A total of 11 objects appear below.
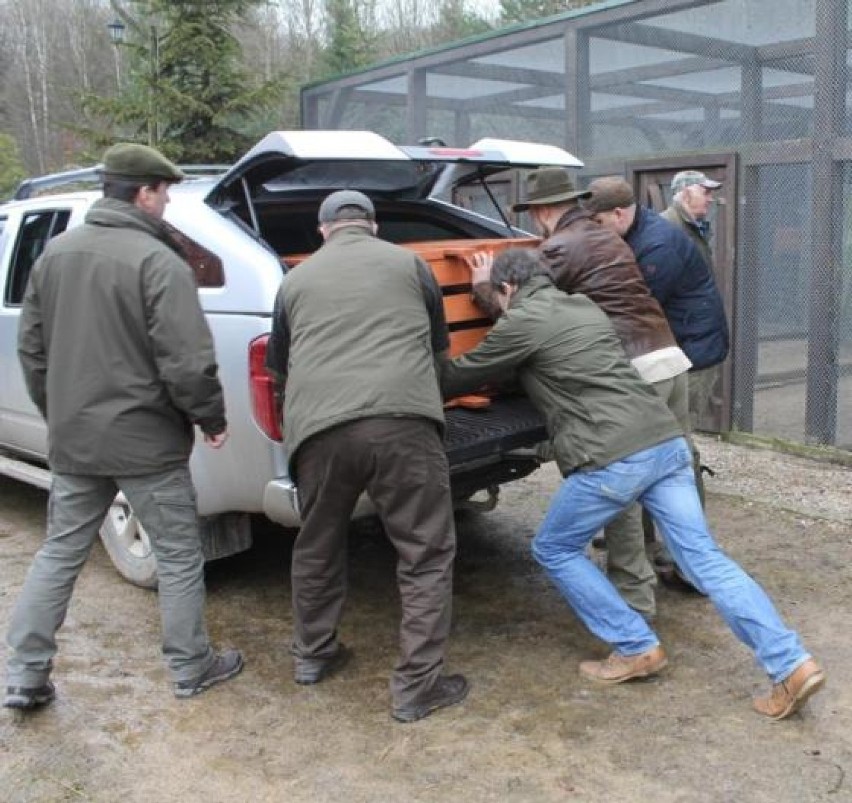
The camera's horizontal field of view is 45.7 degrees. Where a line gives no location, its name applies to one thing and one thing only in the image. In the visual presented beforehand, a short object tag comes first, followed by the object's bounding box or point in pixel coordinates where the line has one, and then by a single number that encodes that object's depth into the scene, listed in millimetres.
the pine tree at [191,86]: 13234
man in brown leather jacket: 4078
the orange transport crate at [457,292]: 4426
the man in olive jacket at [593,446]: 3562
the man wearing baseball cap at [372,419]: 3363
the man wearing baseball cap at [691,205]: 5125
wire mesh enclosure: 6656
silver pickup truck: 3844
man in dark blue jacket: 4395
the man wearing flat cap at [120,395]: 3389
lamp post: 16381
